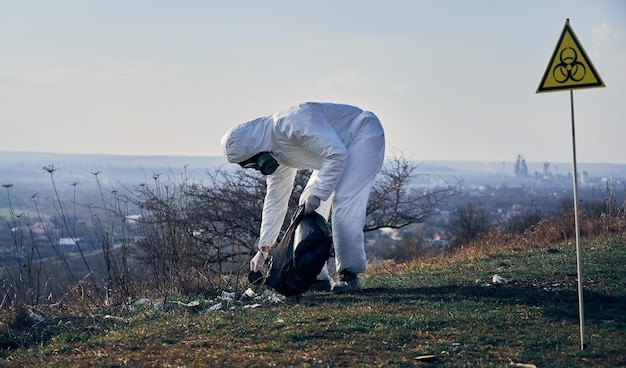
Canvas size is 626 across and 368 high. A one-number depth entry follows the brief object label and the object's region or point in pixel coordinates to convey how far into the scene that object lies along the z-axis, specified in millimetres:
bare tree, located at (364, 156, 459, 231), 19141
